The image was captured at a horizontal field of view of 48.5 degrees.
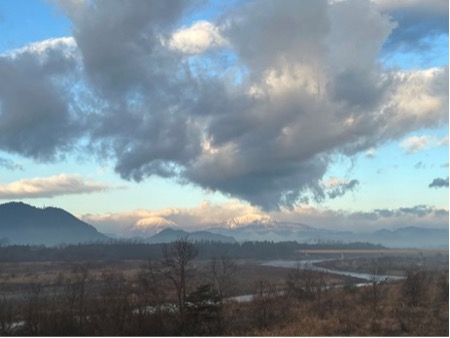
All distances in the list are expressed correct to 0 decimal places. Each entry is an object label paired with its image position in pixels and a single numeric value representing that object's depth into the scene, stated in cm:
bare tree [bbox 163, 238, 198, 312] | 3660
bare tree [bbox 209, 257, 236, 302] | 7318
